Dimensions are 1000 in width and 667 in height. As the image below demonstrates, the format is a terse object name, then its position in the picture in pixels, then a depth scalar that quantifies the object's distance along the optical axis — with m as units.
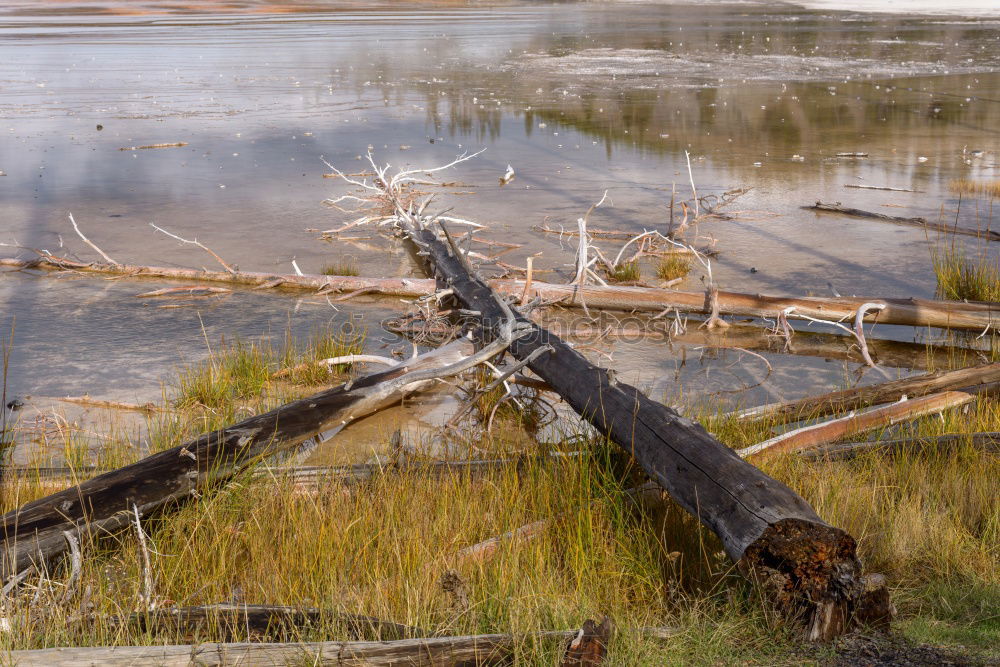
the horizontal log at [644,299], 5.86
